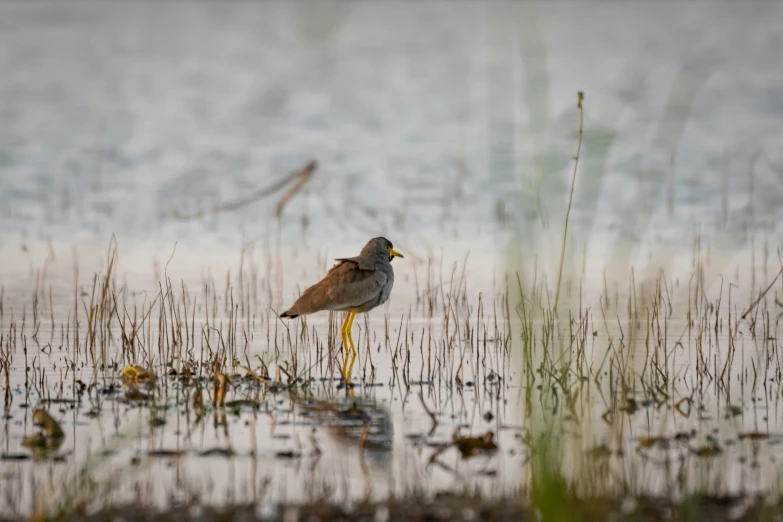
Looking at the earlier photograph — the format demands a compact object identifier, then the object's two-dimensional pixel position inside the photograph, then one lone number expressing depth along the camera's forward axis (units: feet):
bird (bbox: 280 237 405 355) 60.54
